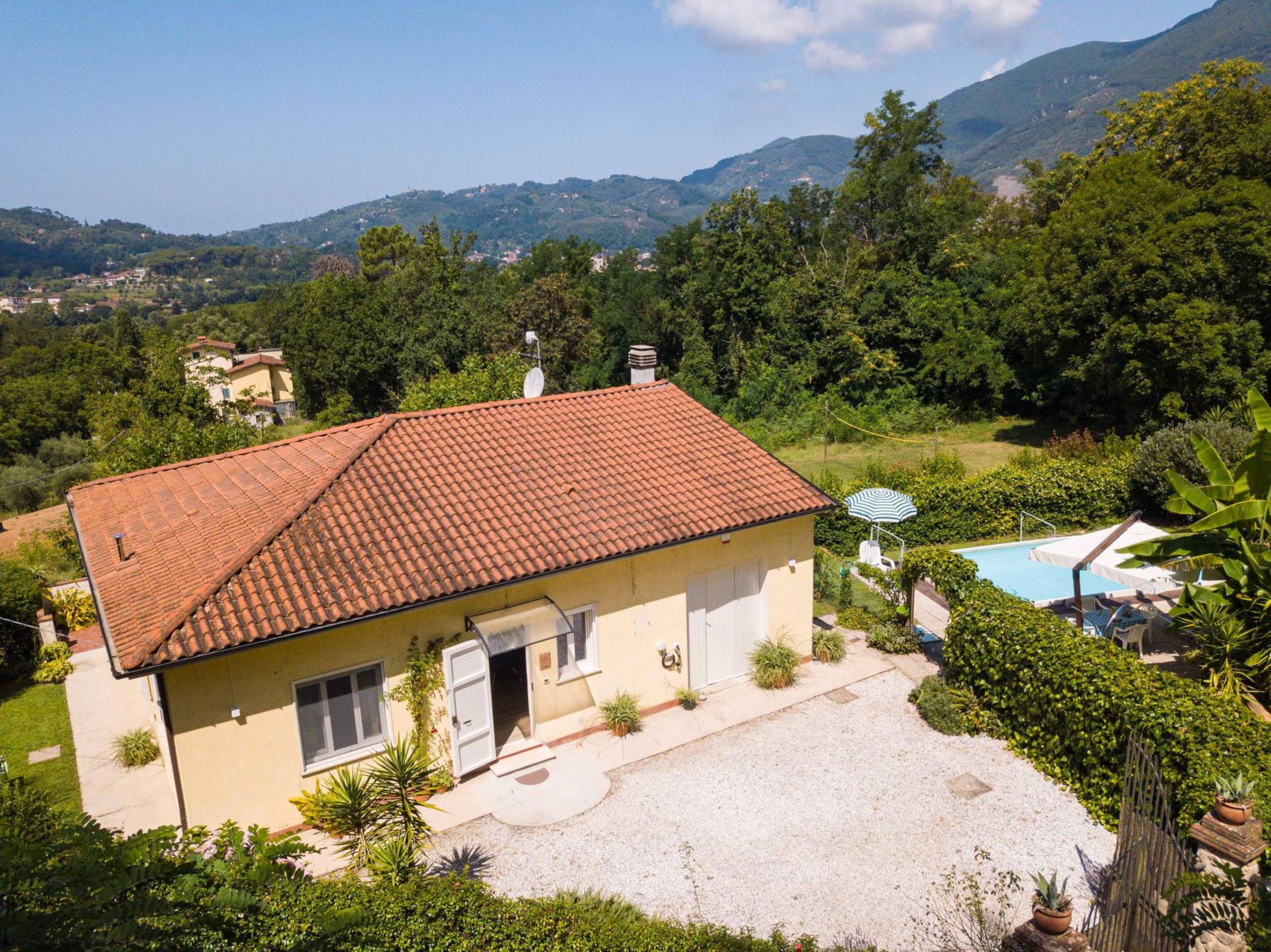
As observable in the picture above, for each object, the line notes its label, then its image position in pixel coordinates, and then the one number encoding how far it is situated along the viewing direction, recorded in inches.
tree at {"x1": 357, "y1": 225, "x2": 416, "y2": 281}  3558.1
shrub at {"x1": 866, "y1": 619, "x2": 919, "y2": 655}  666.2
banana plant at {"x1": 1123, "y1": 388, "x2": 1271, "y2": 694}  496.4
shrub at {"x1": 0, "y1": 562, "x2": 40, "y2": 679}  692.7
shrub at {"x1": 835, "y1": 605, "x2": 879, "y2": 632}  717.3
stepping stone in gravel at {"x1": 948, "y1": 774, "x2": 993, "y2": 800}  487.2
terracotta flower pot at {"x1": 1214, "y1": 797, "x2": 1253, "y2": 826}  350.0
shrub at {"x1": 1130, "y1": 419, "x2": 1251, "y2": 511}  875.4
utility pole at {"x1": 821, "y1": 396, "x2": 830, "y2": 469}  1380.4
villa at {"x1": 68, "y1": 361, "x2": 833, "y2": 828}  437.4
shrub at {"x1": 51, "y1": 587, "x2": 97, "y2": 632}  775.7
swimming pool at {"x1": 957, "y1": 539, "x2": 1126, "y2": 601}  707.4
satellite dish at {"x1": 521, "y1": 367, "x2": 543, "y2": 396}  764.0
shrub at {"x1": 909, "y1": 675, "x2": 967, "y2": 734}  552.4
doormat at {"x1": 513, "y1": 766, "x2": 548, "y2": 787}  508.4
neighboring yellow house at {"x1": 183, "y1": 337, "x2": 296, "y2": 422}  2783.0
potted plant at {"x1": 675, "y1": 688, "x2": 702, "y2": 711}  587.8
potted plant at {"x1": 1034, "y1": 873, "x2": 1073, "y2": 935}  317.1
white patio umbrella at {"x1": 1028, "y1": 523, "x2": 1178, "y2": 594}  597.9
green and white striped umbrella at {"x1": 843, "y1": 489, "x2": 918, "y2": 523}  864.9
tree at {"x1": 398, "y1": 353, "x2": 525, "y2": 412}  1106.7
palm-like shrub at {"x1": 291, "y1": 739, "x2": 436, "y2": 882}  412.8
